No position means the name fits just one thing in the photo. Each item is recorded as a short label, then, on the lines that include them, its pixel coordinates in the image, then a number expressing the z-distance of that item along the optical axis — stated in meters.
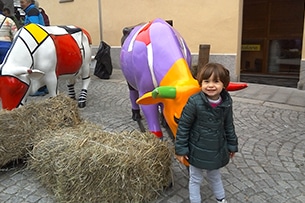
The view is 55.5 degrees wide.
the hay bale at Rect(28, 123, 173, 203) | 2.29
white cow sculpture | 3.26
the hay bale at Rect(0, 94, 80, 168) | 2.95
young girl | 2.00
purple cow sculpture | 2.14
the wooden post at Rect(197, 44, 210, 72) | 6.38
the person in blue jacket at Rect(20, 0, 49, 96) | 5.15
